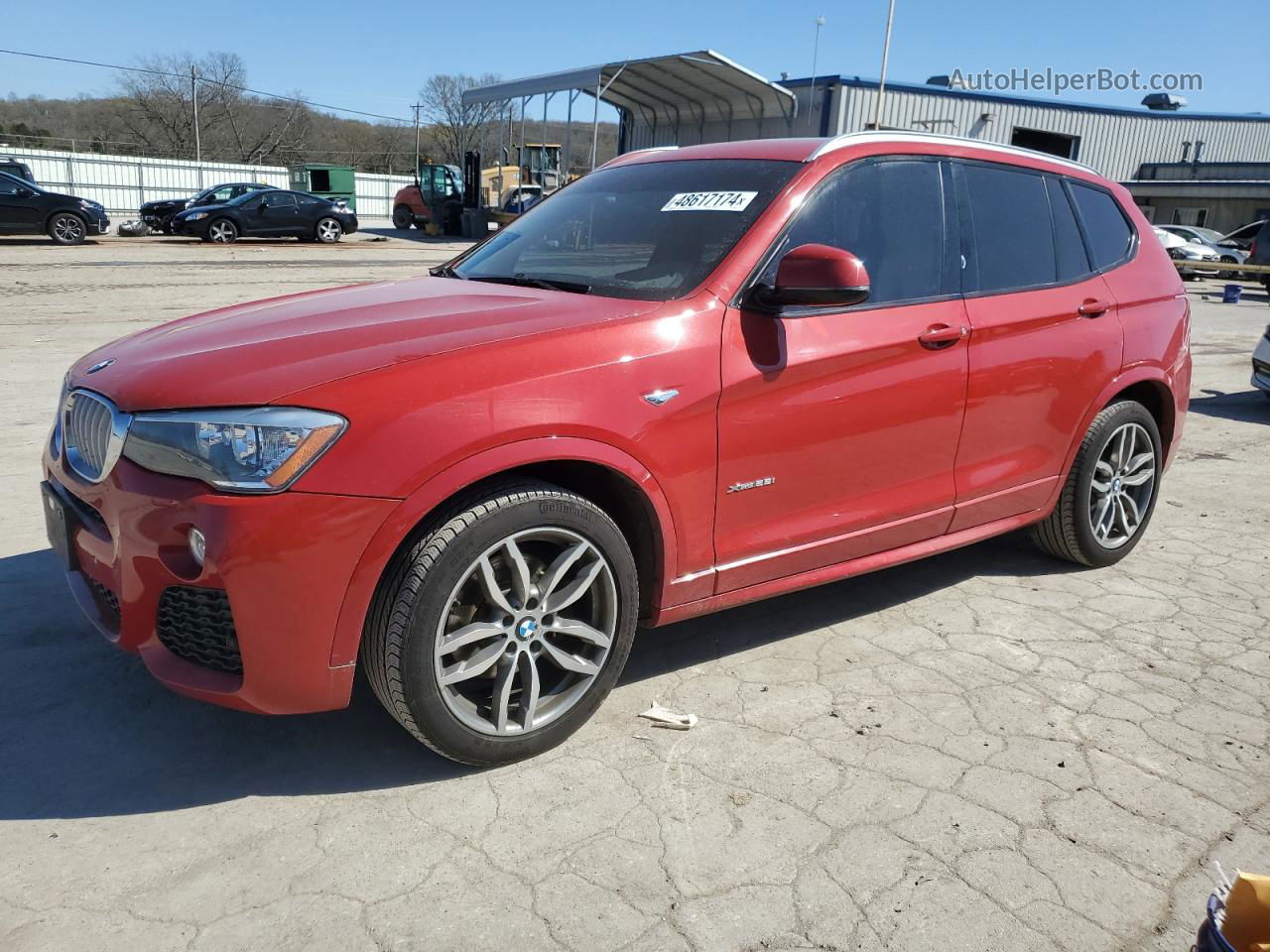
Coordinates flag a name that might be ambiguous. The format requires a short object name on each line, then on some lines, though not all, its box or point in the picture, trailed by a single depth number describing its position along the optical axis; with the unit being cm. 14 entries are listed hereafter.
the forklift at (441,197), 3216
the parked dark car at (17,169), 2583
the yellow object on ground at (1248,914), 148
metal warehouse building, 3141
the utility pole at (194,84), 6033
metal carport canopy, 2489
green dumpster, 3741
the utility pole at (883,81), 2950
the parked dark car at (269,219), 2503
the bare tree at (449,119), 7200
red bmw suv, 241
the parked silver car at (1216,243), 2841
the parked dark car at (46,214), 2092
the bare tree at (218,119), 7169
